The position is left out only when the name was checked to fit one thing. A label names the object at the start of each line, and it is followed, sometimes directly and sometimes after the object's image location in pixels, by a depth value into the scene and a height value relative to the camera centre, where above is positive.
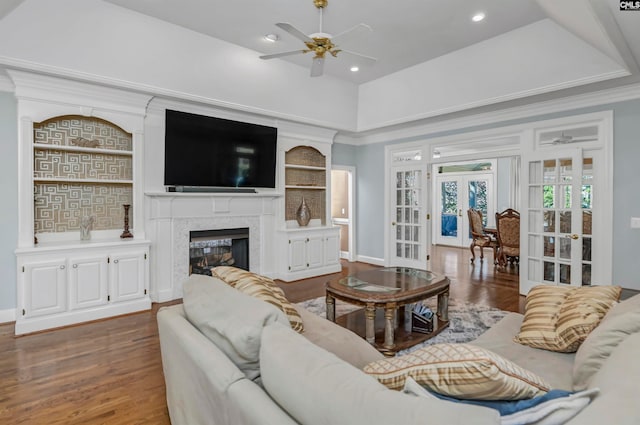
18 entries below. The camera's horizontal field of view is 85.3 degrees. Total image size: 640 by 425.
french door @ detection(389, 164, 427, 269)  6.27 -0.20
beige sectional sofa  0.80 -0.52
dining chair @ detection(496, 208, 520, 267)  6.21 -0.46
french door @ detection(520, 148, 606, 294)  4.41 -0.18
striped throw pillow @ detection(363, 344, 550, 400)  0.94 -0.48
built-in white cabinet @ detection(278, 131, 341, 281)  5.75 -0.04
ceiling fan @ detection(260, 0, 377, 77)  2.96 +1.51
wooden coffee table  2.89 -0.80
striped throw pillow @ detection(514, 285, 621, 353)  1.79 -0.60
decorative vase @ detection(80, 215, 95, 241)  4.01 -0.27
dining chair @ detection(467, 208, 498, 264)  7.26 -0.51
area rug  3.25 -1.22
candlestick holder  4.24 -0.24
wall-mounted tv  4.54 +0.75
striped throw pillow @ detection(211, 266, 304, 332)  2.12 -0.51
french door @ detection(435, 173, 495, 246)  9.64 +0.08
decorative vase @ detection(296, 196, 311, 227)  6.00 -0.15
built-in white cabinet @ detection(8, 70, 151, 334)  3.57 +0.02
